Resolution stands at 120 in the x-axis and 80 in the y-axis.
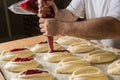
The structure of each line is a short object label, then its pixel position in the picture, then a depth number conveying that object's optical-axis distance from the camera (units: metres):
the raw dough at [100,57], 1.30
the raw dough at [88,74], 1.09
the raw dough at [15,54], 1.42
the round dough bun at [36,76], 1.12
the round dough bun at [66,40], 1.61
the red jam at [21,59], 1.33
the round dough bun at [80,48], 1.46
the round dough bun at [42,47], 1.51
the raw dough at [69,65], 1.21
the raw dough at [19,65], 1.26
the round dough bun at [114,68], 1.15
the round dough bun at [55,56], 1.36
